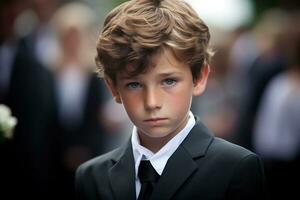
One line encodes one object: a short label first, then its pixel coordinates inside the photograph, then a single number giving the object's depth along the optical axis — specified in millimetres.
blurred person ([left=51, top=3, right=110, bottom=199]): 11829
